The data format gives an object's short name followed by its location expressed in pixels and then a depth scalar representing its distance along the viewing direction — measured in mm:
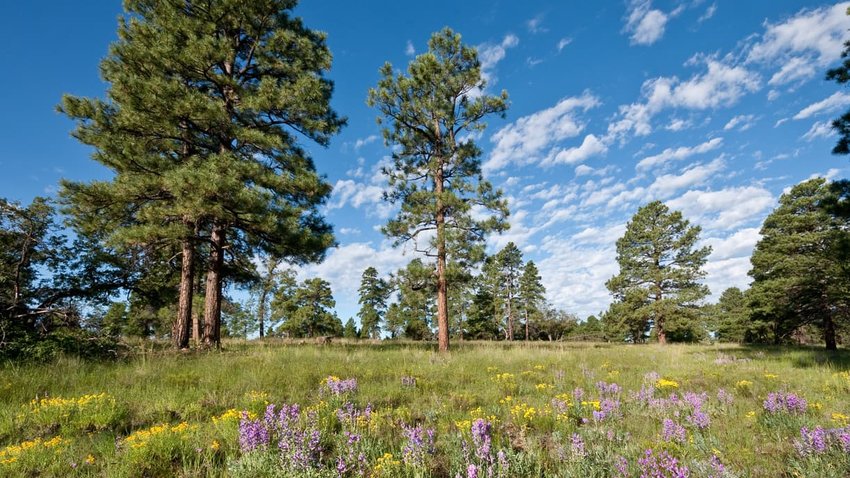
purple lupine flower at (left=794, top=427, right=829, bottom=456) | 3283
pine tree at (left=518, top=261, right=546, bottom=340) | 49531
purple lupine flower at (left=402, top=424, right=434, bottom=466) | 2988
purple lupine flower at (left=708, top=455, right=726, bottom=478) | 2783
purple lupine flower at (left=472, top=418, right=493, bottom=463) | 3051
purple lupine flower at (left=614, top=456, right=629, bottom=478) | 2848
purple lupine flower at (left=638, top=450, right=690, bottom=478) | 2630
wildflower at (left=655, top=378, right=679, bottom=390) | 6156
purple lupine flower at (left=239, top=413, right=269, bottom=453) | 3111
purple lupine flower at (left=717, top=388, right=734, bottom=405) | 5527
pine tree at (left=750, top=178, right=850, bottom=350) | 20750
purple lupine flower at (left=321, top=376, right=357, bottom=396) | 5246
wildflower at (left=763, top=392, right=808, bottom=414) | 4709
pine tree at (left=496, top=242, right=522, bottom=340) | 49375
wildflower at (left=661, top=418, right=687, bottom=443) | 3788
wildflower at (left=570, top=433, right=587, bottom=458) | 3166
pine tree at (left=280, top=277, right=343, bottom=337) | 43291
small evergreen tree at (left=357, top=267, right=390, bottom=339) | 50625
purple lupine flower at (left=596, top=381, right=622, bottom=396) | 6004
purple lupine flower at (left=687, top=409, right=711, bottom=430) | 4230
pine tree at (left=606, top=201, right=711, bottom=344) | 30547
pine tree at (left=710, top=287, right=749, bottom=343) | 36562
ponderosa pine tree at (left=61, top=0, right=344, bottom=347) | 9766
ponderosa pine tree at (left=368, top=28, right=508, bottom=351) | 14633
